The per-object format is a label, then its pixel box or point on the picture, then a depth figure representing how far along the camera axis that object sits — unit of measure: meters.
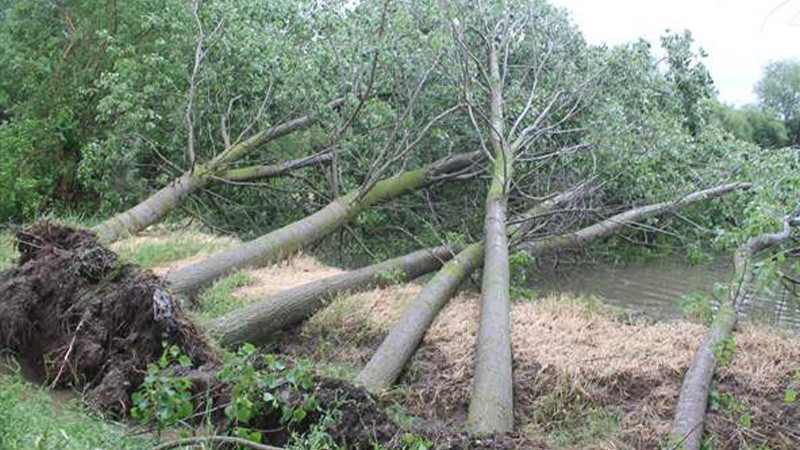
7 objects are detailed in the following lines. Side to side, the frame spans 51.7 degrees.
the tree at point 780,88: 39.75
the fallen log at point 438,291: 6.70
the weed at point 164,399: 4.47
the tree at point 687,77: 12.32
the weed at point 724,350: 5.95
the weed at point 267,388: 4.52
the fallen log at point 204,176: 10.38
